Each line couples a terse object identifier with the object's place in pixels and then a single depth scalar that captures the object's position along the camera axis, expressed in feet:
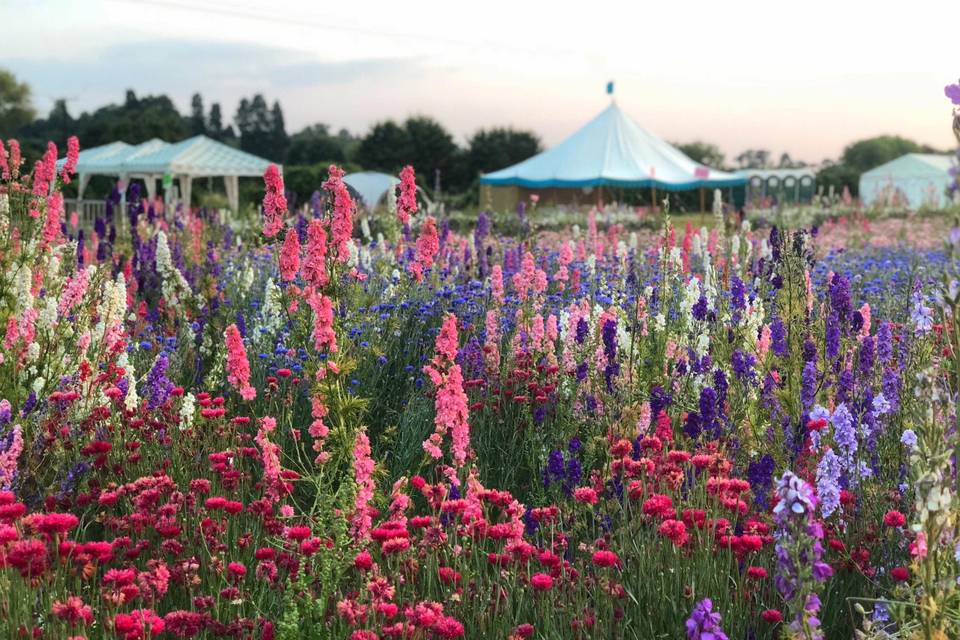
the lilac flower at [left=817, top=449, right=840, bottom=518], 10.22
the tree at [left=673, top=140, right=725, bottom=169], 239.71
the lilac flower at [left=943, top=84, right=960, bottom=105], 7.12
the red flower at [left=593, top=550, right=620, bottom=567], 9.30
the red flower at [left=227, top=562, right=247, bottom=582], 9.38
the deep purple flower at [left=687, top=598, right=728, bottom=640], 7.78
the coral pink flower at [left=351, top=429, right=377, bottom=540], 10.69
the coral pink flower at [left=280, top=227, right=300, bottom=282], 14.48
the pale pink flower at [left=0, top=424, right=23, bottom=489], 12.43
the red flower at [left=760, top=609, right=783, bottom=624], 9.05
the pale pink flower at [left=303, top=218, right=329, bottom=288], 13.82
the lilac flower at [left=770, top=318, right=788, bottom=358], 15.20
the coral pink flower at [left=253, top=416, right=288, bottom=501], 11.92
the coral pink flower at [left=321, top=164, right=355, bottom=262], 14.26
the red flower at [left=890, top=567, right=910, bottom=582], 9.45
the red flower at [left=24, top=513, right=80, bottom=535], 9.71
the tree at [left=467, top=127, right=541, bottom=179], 206.39
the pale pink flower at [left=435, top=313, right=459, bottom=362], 12.91
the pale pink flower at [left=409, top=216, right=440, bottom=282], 16.47
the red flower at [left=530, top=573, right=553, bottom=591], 9.10
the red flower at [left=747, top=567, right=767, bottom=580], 9.53
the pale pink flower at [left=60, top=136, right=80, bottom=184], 23.71
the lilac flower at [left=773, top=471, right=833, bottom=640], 6.96
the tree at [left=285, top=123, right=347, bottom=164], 252.42
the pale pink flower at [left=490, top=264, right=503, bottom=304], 21.02
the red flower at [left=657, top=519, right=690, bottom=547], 9.77
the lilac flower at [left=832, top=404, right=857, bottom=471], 10.84
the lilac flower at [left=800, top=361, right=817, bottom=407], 13.09
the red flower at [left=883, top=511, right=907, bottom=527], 10.14
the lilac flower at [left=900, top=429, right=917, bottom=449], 10.63
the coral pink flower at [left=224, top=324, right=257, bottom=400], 13.39
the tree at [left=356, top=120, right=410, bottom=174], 210.38
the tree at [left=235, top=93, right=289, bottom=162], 331.57
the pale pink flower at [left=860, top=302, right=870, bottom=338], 17.61
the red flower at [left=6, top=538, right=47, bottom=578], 9.32
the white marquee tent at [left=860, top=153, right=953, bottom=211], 139.44
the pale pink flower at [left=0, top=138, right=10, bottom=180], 21.80
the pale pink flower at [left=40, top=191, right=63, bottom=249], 21.74
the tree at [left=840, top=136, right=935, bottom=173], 283.79
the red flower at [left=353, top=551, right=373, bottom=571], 9.47
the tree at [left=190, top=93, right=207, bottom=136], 345.10
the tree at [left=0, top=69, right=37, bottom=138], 261.24
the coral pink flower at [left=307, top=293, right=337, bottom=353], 13.61
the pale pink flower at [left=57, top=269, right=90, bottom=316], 17.40
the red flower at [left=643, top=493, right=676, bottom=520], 10.08
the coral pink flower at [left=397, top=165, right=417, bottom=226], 15.79
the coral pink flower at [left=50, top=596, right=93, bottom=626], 8.71
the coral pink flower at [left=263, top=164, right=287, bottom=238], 14.85
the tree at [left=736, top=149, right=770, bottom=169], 242.50
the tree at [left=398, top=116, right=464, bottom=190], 208.44
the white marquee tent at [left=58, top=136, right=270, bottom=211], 96.68
